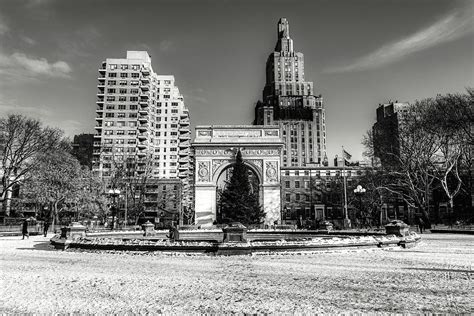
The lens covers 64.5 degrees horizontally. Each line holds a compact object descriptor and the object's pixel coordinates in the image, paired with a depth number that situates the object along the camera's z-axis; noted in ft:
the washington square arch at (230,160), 143.54
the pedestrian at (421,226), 92.99
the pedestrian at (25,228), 76.13
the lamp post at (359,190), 88.12
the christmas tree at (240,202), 126.82
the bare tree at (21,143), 100.07
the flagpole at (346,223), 103.74
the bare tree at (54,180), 111.75
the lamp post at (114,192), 86.79
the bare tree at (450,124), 92.58
